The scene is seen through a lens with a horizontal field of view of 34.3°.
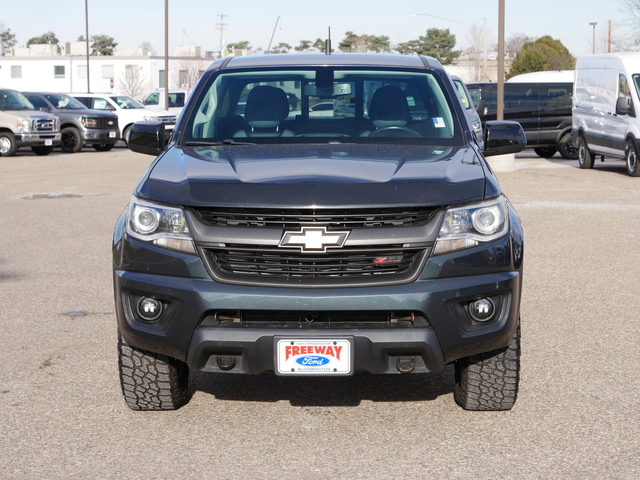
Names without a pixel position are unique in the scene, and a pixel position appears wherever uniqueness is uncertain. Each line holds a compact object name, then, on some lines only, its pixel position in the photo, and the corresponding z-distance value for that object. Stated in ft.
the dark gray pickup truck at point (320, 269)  14.37
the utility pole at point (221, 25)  342.64
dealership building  266.98
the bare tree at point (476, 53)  292.22
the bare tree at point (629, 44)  175.94
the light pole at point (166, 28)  145.07
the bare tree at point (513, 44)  383.24
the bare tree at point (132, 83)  262.88
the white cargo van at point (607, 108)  61.93
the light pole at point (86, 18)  195.83
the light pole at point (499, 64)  73.51
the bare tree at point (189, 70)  277.44
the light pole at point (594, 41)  267.22
